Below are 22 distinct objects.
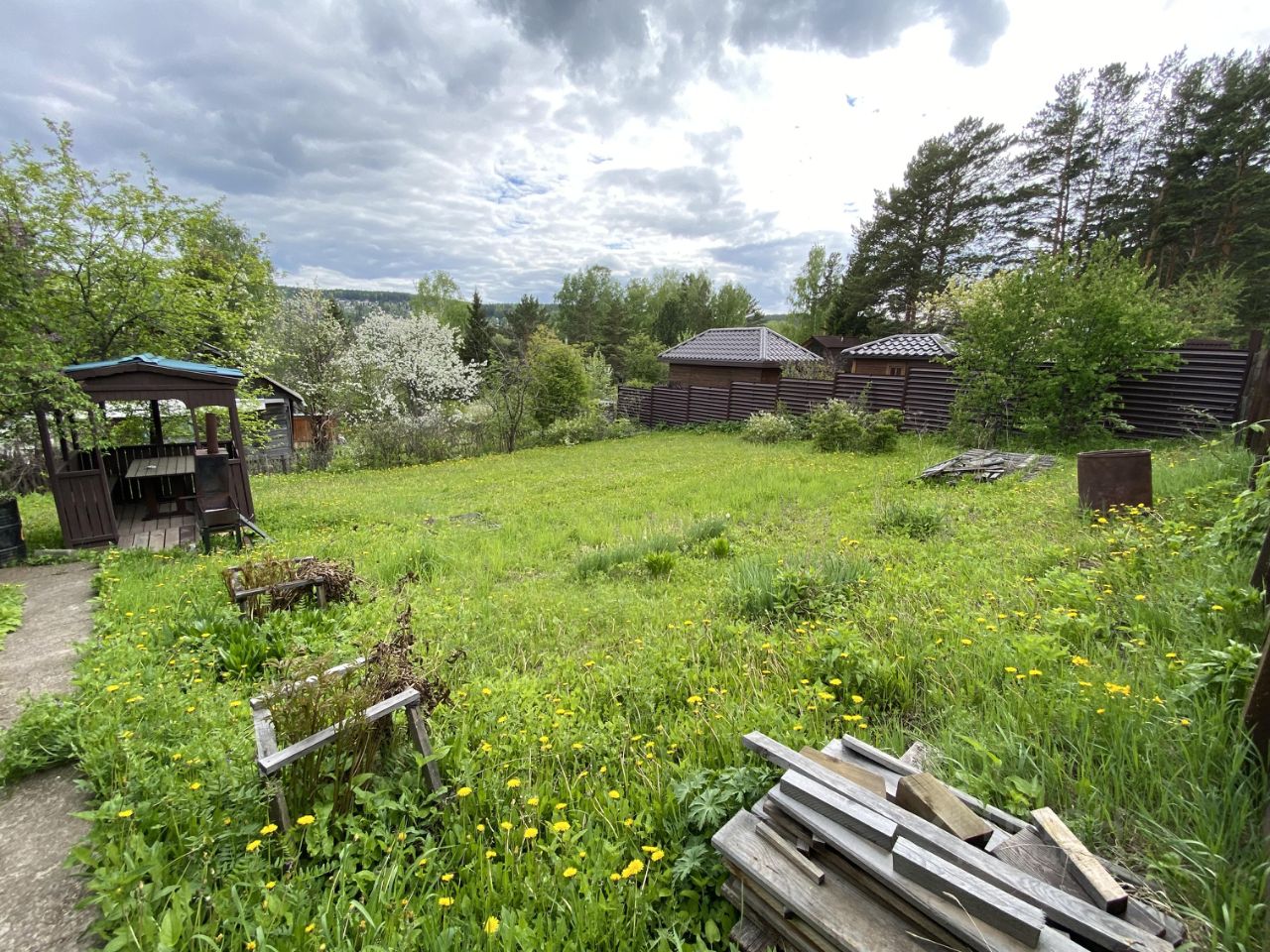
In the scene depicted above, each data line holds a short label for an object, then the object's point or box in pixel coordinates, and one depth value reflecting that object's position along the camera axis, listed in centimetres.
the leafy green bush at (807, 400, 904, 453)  1233
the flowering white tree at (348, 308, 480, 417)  2244
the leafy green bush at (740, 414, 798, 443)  1559
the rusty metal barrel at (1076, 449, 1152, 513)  489
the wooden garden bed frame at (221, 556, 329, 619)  438
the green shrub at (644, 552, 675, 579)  521
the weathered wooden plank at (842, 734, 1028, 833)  170
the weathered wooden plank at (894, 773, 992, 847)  154
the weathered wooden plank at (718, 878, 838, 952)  151
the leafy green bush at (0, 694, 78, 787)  255
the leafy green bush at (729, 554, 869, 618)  397
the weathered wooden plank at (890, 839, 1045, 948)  121
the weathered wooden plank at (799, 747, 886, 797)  185
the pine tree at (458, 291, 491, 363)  4131
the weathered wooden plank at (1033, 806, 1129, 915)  133
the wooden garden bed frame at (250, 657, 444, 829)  211
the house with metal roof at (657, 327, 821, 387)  2125
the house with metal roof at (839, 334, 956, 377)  1906
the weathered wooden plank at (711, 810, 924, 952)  139
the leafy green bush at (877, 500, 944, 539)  564
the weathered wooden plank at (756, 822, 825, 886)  156
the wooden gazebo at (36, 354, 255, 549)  643
